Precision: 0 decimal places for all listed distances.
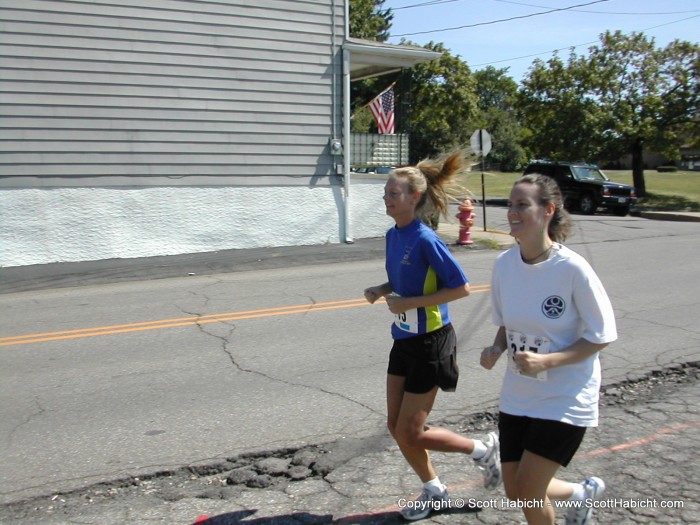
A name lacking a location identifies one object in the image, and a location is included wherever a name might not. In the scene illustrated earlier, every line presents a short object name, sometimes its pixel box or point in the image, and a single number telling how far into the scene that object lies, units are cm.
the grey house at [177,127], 1296
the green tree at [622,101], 3112
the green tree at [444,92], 4059
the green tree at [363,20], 4281
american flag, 1941
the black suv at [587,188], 2581
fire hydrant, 1492
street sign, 1756
